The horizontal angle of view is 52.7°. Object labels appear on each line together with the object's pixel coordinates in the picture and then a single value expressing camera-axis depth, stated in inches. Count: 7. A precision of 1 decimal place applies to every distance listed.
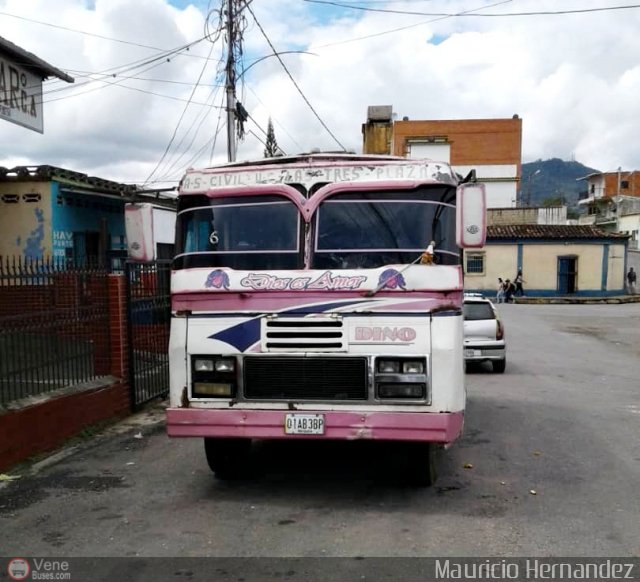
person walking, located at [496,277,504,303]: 1489.9
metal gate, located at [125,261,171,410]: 330.6
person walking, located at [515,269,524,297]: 1533.0
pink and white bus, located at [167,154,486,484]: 190.7
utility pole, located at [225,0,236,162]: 610.5
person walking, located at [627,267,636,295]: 1669.5
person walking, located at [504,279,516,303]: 1497.3
